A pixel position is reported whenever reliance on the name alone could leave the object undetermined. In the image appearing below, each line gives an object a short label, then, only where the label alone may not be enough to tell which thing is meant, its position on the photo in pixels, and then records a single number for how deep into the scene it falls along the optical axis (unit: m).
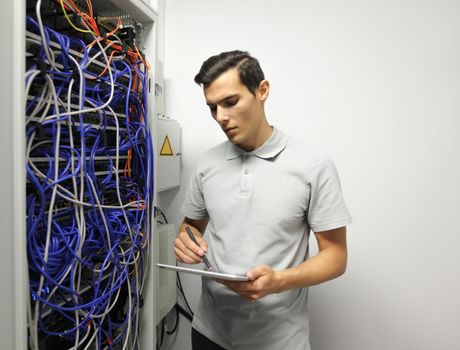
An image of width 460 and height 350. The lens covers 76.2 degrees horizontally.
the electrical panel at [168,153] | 1.43
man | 0.88
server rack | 0.64
